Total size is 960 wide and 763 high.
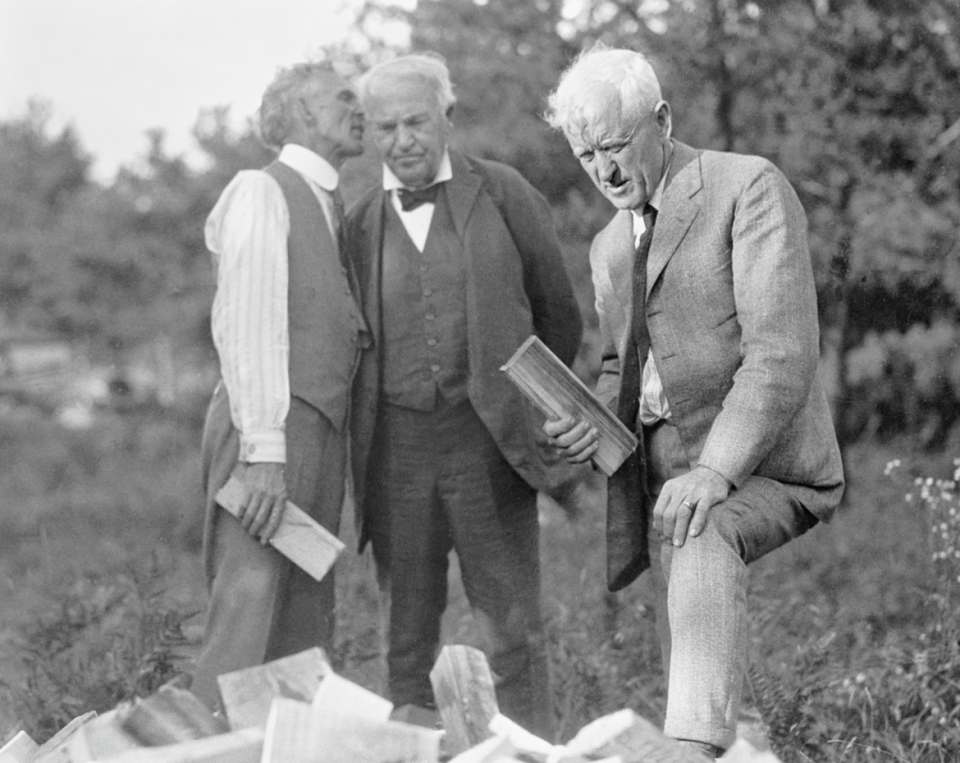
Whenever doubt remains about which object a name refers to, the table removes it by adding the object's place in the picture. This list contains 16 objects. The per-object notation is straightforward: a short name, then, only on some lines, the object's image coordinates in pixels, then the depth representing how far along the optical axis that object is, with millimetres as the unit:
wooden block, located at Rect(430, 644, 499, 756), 2756
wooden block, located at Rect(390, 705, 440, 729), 2922
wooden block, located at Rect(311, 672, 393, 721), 2660
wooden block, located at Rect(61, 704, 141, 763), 2629
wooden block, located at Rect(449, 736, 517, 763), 2400
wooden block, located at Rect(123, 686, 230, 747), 2680
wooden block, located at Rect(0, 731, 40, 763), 2727
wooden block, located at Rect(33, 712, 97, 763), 2674
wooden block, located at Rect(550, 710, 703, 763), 2451
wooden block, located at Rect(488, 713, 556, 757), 2615
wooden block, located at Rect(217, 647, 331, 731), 2746
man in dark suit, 4363
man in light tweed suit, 2910
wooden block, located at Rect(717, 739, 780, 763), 2291
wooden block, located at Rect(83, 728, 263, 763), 2436
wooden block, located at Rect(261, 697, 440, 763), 2400
